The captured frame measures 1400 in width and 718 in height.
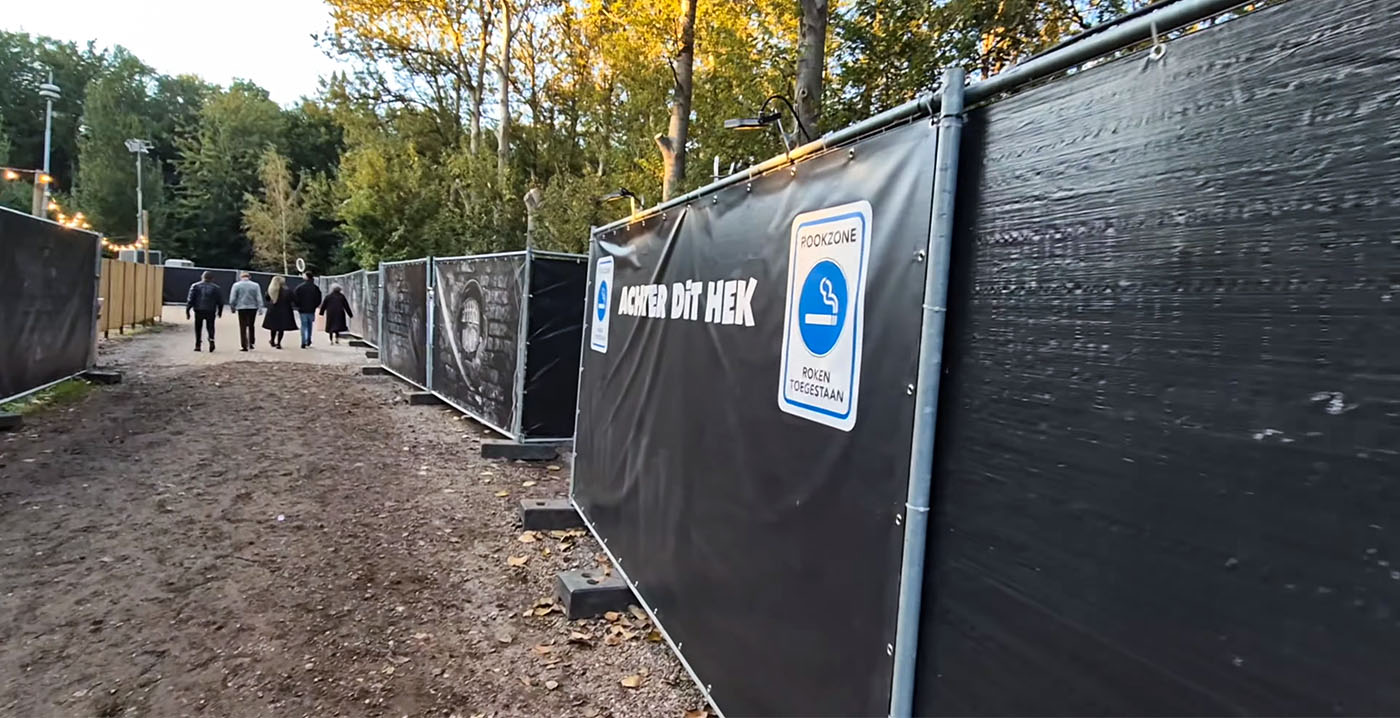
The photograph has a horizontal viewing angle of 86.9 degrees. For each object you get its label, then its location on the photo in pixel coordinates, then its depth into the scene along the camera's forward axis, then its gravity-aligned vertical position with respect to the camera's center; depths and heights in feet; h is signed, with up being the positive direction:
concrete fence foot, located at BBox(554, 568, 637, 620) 13.56 -5.02
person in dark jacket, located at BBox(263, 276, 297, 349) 56.75 -0.58
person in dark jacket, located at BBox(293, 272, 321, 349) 62.08 +0.27
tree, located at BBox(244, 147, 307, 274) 160.25 +18.36
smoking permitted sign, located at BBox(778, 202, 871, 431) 6.84 +0.24
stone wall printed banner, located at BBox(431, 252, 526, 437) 26.58 -0.73
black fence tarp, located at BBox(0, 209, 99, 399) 26.84 -0.51
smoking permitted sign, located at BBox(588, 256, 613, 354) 16.49 +0.50
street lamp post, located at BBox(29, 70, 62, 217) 57.72 +7.37
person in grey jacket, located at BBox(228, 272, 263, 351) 52.90 +0.02
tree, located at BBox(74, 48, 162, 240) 177.06 +30.25
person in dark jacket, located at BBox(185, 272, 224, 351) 53.11 -0.12
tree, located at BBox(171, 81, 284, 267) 194.90 +32.36
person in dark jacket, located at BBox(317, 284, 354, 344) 66.03 -0.32
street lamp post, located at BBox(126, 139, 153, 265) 128.31 +25.90
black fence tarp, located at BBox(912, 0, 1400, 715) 3.28 -0.13
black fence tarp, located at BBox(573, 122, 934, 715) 6.32 -1.01
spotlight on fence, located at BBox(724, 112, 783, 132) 17.39 +5.16
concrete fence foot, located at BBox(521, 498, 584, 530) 18.34 -4.86
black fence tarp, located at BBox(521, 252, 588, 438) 25.26 -0.56
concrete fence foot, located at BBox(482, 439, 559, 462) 25.62 -4.58
